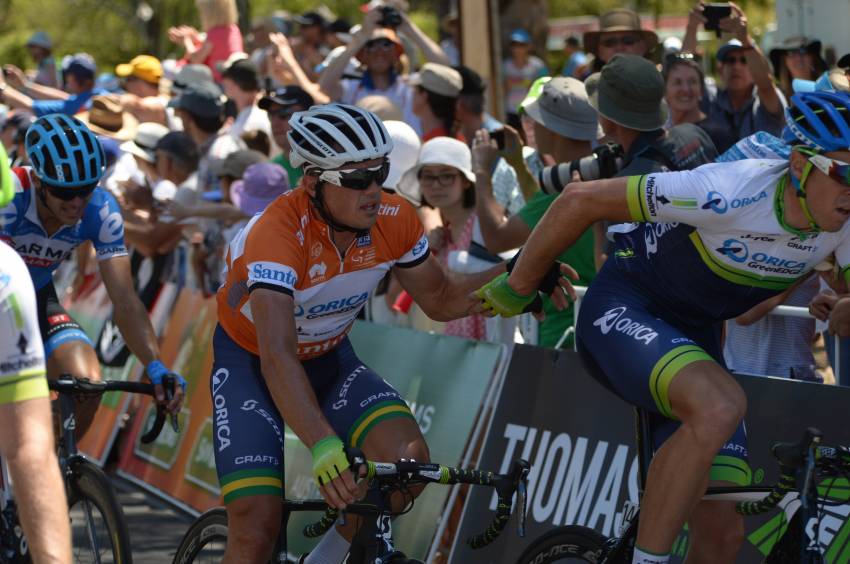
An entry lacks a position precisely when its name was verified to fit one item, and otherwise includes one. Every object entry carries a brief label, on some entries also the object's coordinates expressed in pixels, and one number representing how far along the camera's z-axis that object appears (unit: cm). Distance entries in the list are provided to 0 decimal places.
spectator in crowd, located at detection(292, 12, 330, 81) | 3056
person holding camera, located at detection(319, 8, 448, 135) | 2155
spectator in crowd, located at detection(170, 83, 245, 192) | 2309
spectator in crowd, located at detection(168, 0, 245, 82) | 2841
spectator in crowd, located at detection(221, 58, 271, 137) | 2298
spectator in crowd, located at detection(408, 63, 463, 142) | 1867
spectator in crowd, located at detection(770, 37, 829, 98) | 1858
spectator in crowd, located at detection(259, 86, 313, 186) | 2019
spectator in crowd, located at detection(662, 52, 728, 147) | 1667
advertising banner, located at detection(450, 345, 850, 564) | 1120
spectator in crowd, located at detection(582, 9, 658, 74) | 1839
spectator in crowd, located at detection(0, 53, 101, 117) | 2998
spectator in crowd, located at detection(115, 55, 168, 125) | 2673
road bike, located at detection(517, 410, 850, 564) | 832
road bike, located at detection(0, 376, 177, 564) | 1208
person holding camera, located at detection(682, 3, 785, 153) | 1714
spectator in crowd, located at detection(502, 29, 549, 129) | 2991
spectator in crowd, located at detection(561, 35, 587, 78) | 2706
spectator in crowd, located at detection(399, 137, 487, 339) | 1611
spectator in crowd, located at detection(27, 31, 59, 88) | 3700
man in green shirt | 1437
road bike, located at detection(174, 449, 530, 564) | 913
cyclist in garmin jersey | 1263
